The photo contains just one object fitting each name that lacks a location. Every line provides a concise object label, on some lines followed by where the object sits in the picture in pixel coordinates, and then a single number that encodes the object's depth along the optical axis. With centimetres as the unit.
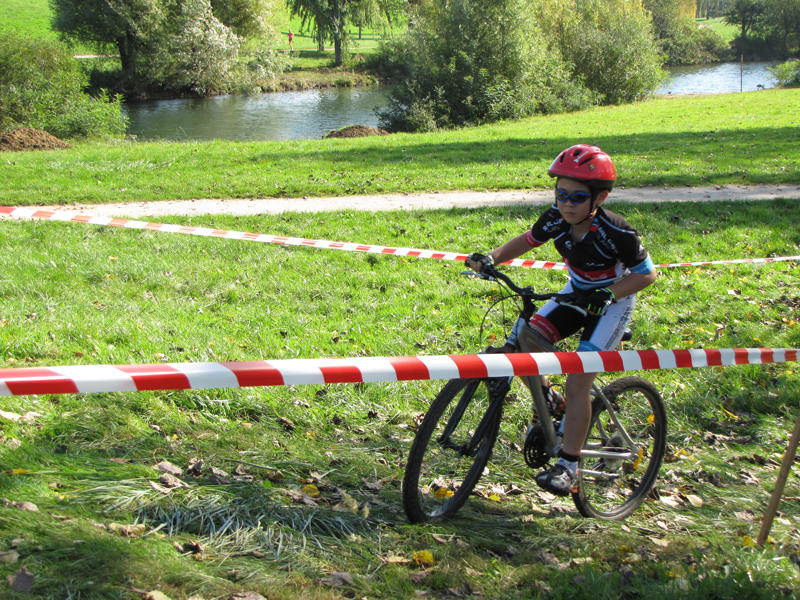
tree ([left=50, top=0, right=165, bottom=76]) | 3566
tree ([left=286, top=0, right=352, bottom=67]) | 4643
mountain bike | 322
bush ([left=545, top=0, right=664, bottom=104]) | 3397
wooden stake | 300
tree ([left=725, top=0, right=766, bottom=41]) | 6862
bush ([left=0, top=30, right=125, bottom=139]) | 1936
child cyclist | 329
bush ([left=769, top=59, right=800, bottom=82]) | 3831
